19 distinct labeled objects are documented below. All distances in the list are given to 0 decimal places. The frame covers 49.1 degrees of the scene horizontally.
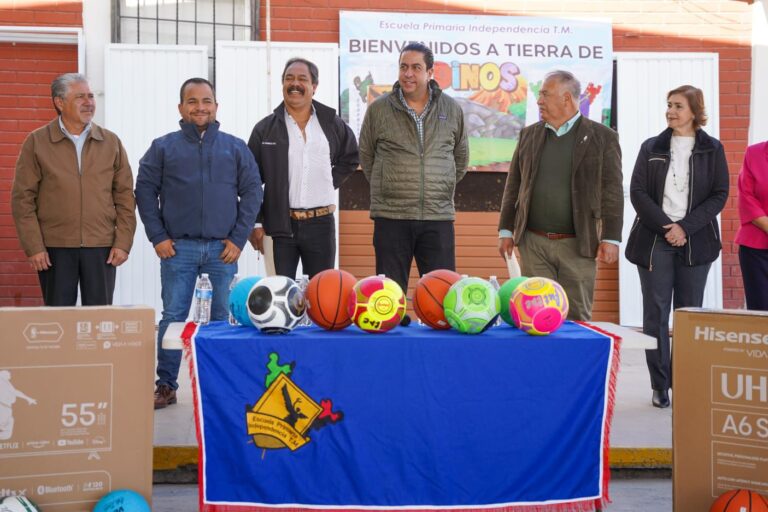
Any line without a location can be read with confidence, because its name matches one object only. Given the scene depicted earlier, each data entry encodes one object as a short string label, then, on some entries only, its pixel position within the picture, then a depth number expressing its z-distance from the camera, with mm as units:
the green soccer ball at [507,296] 3605
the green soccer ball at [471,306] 3436
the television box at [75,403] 3236
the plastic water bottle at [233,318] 3711
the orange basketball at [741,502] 3160
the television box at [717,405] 3309
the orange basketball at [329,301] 3510
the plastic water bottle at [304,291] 3589
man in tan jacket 4934
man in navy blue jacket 4973
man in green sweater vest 4844
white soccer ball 3391
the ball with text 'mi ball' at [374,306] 3420
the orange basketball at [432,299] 3588
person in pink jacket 5223
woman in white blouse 5211
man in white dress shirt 5348
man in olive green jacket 5148
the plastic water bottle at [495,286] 3858
